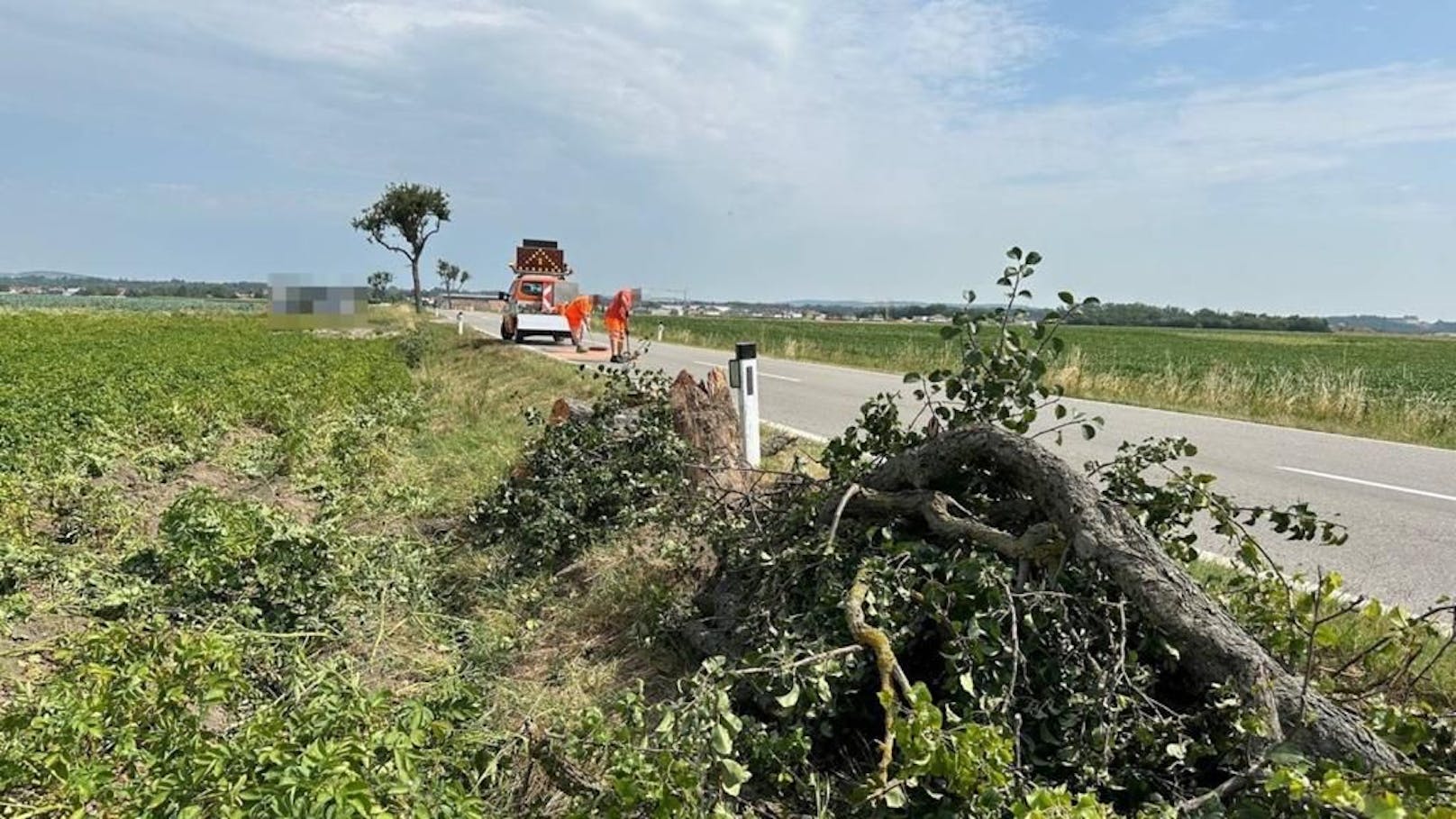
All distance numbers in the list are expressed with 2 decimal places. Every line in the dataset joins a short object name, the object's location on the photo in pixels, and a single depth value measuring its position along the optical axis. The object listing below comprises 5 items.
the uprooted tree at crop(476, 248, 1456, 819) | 2.12
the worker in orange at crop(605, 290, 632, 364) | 20.38
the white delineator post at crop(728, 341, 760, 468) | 5.82
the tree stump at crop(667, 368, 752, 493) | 5.21
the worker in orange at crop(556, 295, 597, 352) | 25.09
